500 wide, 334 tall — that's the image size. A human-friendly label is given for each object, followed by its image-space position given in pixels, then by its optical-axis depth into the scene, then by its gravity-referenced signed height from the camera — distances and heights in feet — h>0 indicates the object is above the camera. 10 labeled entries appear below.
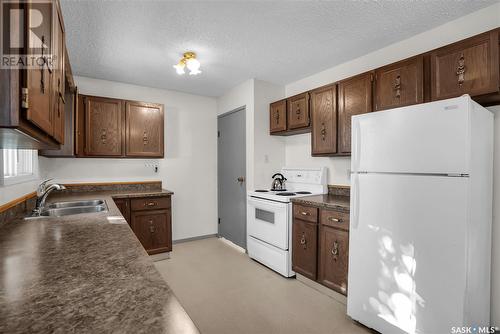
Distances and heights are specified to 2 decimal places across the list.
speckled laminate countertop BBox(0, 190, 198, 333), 1.90 -1.21
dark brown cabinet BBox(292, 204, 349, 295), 7.44 -2.62
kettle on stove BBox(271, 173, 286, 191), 11.45 -0.84
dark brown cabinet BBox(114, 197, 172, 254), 10.36 -2.34
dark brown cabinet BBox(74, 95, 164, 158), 10.42 +1.59
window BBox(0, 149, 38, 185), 5.79 -0.03
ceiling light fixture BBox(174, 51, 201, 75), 8.80 +3.59
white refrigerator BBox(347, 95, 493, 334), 4.84 -1.13
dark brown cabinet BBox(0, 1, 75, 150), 2.13 +0.75
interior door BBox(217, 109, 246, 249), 12.48 -0.64
